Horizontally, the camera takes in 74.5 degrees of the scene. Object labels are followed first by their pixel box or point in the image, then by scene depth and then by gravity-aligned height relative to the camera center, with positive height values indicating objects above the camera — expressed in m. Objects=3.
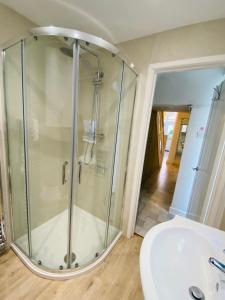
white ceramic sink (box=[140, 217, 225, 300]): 0.71 -0.73
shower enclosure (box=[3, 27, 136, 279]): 1.39 -0.29
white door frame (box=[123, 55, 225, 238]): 1.37 +0.05
